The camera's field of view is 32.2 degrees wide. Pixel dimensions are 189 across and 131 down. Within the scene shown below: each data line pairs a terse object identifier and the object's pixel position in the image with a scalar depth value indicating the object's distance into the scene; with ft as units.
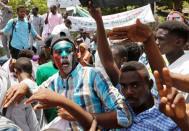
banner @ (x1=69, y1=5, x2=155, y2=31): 33.09
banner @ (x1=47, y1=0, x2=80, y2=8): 40.79
